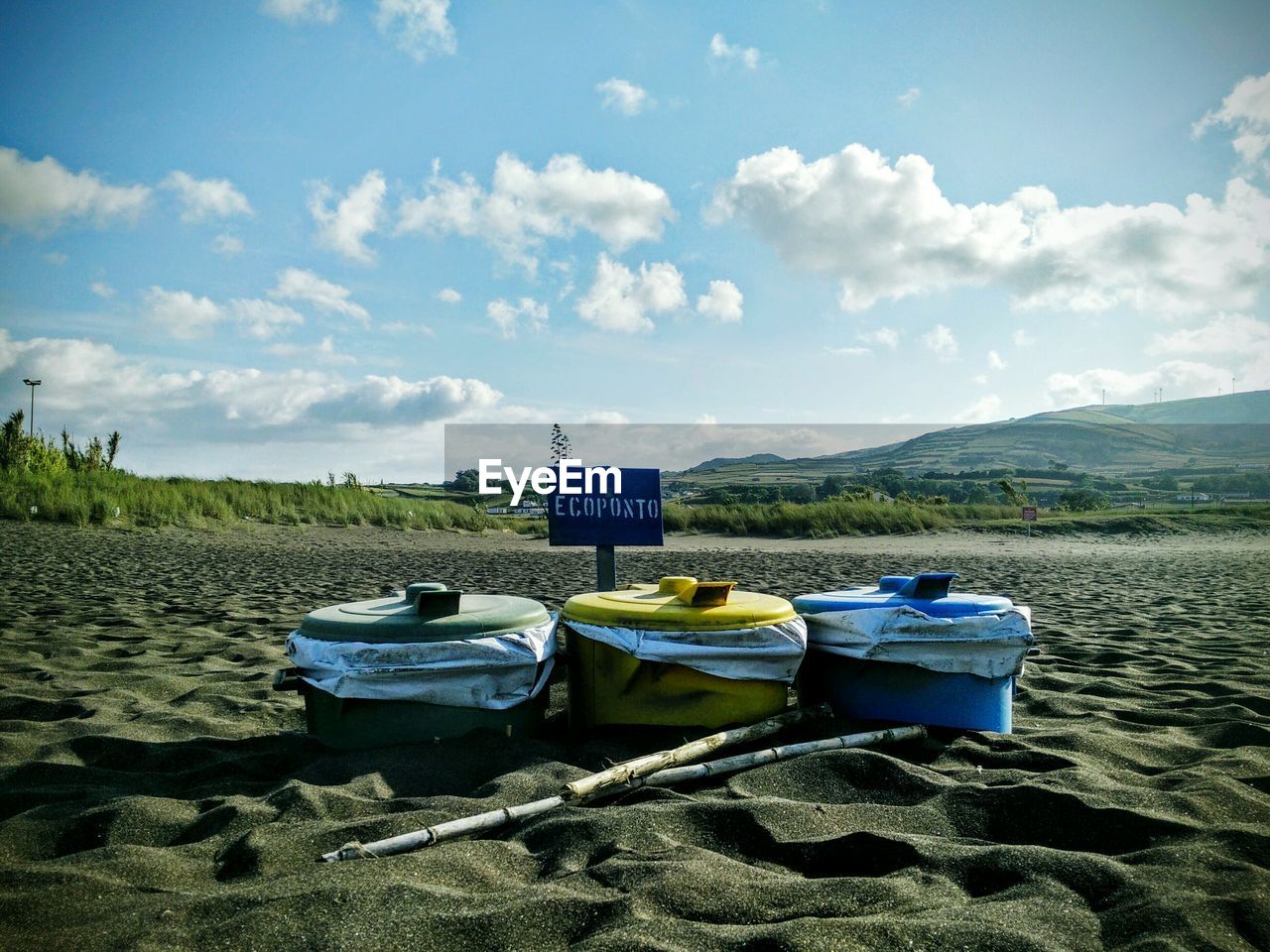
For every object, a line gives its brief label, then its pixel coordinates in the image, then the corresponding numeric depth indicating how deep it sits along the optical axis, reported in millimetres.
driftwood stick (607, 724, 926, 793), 2734
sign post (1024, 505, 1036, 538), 19484
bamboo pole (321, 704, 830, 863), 2211
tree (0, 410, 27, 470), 20891
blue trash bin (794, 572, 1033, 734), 3266
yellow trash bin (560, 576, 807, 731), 3150
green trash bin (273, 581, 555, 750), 3045
